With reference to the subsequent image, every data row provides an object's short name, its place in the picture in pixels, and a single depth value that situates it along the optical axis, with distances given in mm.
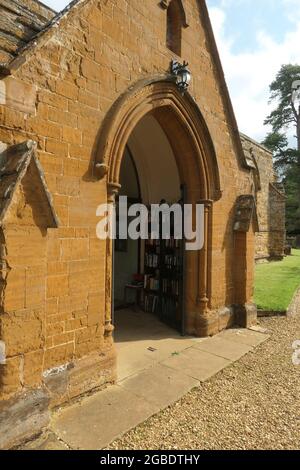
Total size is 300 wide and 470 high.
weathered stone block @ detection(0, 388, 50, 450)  3041
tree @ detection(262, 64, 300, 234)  36169
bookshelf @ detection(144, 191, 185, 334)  6770
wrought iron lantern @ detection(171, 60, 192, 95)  5531
